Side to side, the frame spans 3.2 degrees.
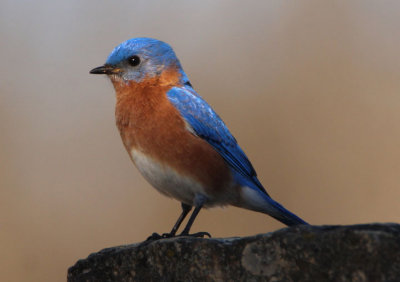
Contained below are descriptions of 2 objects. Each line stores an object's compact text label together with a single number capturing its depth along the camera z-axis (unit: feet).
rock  13.49
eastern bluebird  13.92
